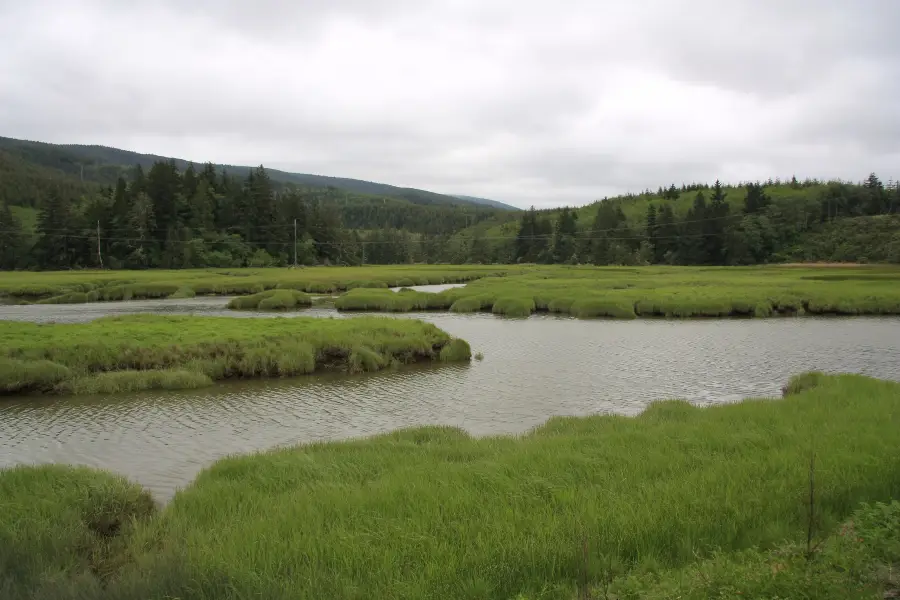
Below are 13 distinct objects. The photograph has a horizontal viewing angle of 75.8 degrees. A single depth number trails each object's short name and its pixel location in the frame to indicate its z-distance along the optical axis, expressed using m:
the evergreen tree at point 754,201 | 128.38
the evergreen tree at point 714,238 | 118.06
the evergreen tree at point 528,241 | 156.25
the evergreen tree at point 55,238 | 98.56
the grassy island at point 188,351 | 20.95
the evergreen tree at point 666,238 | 127.86
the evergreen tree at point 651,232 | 130.90
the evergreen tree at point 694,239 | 119.31
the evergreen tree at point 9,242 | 99.31
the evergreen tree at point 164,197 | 105.12
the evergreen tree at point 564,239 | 144.50
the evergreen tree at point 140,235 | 100.12
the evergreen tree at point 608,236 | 131.88
